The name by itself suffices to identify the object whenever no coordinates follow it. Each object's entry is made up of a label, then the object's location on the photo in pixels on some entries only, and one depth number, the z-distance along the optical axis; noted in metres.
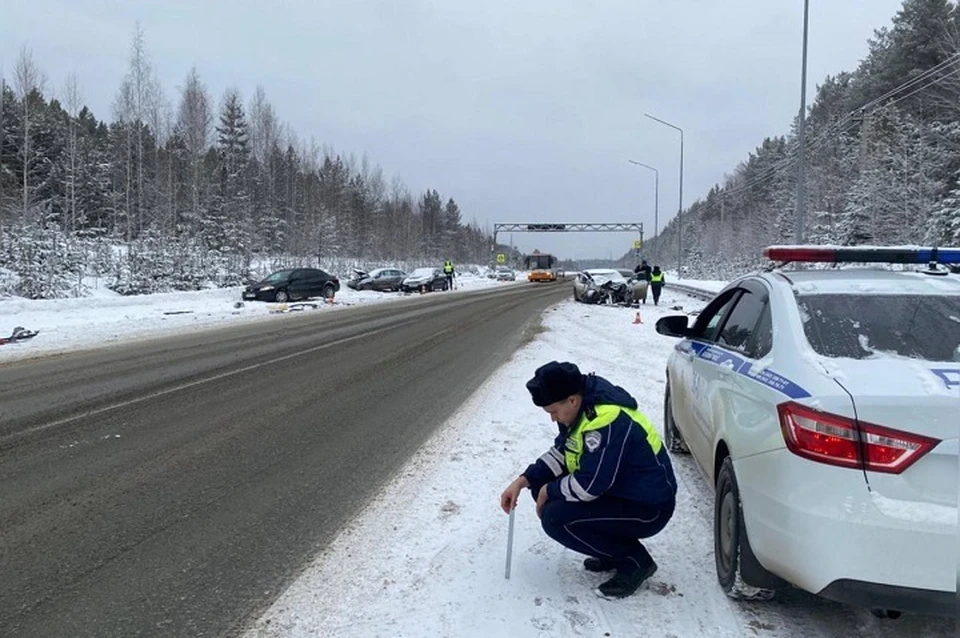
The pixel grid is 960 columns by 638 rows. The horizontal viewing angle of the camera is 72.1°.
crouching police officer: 3.29
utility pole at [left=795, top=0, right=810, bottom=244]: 17.11
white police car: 2.42
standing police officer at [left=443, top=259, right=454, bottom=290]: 48.58
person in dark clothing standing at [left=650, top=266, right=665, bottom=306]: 26.23
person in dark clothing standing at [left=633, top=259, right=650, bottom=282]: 28.09
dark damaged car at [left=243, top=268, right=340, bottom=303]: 30.16
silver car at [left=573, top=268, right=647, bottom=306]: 27.12
